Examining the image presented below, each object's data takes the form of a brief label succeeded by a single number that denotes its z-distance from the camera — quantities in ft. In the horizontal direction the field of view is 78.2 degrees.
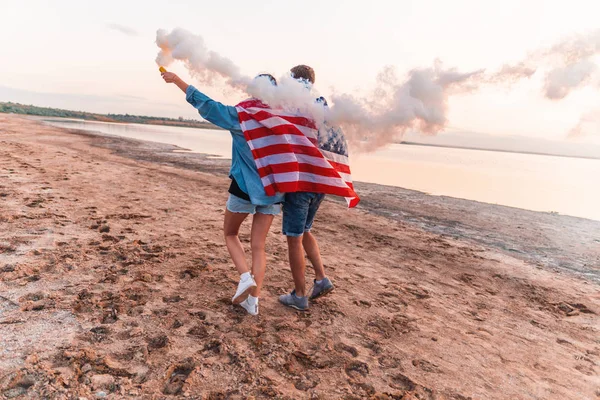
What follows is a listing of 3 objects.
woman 9.10
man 9.84
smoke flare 9.17
